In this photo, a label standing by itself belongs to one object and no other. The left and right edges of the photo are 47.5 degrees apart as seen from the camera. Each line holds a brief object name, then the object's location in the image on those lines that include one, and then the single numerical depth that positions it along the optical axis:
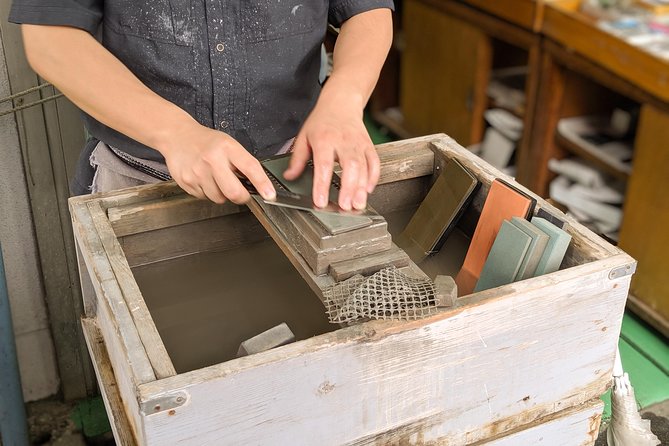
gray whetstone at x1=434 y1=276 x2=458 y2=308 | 0.86
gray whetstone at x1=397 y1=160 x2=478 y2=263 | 1.15
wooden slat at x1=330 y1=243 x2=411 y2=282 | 0.91
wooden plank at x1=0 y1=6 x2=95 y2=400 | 1.55
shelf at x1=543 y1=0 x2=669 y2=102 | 2.08
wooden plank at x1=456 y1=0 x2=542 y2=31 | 2.47
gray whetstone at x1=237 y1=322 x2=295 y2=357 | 0.86
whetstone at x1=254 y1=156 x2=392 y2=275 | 0.92
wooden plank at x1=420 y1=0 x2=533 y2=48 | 2.57
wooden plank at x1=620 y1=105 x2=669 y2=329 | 2.14
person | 0.97
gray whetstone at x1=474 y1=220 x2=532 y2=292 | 0.98
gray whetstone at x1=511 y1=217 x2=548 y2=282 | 0.97
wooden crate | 0.80
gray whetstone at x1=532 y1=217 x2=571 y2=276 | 0.98
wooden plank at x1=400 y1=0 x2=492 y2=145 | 2.88
